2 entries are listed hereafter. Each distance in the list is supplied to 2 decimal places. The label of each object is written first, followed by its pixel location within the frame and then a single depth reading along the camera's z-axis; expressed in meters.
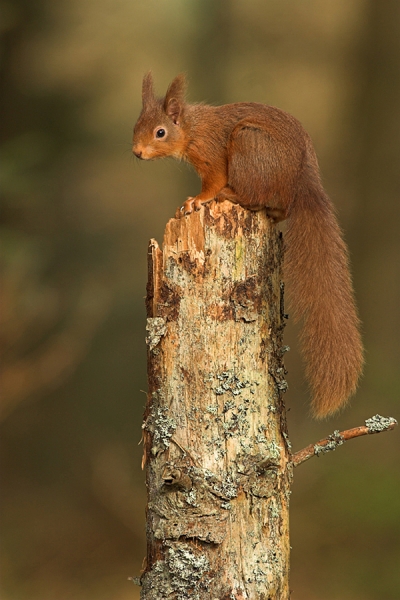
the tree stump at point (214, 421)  4.02
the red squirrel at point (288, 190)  4.57
